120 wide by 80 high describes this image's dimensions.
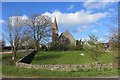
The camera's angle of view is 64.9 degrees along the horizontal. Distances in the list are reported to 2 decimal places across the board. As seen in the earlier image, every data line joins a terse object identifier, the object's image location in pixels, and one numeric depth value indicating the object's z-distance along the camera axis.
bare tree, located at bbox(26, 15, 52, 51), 21.33
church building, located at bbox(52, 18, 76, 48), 24.89
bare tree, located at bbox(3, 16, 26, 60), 13.28
